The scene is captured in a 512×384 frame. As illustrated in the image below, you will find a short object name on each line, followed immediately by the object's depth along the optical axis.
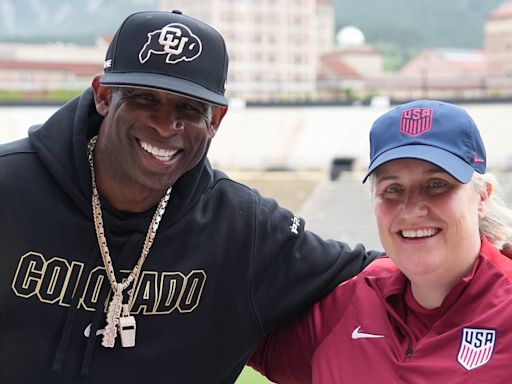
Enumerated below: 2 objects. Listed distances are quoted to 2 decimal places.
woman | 2.23
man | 2.46
